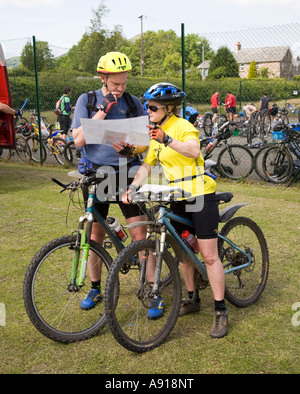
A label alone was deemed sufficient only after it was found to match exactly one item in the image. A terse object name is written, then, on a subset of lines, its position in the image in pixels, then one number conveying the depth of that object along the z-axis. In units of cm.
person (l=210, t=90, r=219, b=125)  1976
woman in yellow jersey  325
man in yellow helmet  347
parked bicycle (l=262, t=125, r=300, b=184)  905
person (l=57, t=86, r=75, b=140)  1394
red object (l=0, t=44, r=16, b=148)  793
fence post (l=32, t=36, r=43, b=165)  1189
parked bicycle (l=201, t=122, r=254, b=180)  949
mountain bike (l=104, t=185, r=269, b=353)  322
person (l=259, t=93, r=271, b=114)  2027
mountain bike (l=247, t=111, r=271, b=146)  1710
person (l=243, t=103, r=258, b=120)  1994
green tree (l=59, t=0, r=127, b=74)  3371
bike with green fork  326
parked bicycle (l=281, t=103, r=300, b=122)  2002
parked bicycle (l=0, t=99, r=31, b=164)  1259
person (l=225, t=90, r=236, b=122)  2044
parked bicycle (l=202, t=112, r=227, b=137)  2010
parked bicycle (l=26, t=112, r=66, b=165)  1236
